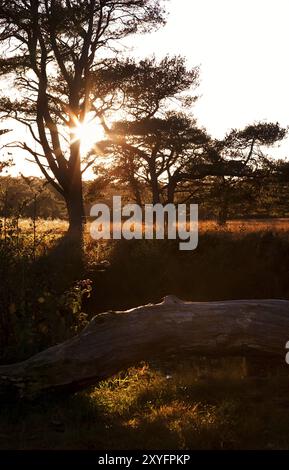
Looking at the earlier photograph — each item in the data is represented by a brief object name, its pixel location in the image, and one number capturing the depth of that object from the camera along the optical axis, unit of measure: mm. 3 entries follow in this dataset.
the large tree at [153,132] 26031
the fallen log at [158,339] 7527
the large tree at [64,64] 21328
